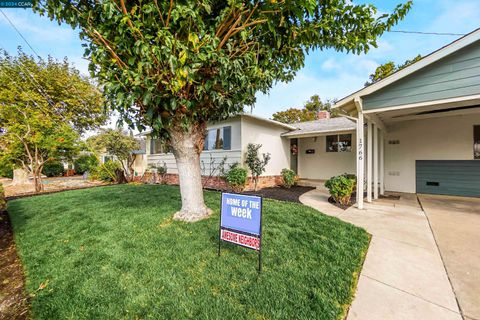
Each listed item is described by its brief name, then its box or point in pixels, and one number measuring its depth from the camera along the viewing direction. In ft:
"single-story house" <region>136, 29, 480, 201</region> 15.06
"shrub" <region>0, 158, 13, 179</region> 33.00
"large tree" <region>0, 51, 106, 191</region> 31.27
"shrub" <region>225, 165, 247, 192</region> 26.30
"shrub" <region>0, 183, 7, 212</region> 16.72
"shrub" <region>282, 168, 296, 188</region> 30.99
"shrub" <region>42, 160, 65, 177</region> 63.12
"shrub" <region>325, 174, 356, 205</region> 20.08
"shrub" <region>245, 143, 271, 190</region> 28.14
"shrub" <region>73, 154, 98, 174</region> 59.11
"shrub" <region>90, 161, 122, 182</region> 42.45
